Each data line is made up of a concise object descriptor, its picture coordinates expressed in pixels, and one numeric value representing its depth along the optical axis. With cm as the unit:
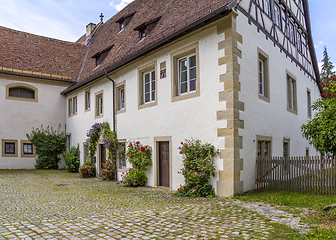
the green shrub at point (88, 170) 1506
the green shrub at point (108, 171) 1362
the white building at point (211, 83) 859
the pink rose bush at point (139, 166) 1120
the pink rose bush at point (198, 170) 852
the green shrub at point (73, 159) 1745
